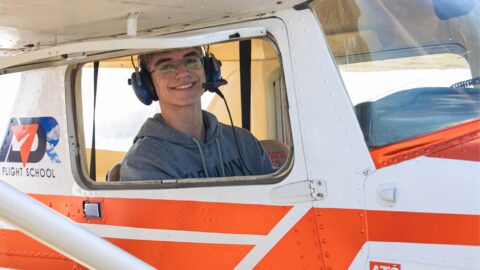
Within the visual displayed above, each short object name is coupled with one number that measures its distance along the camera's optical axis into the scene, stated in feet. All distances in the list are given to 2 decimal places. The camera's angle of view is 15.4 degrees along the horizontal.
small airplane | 14.09
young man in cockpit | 15.45
